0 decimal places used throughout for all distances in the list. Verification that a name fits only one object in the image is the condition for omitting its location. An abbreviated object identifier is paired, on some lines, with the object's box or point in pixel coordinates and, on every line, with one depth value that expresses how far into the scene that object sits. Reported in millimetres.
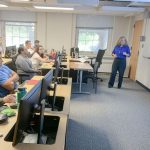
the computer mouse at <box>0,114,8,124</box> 1673
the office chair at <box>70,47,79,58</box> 7252
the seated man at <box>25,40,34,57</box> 6074
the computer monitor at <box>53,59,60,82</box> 2648
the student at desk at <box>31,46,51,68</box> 5264
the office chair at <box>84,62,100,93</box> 5844
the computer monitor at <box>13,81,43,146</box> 1221
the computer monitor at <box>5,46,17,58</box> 5711
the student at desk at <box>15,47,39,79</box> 4379
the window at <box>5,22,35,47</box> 8023
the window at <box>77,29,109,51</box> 8070
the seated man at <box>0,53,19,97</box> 2859
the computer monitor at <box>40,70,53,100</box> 1732
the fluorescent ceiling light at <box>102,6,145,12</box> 5741
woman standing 5723
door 6930
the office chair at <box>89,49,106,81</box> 6094
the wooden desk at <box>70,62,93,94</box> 5055
